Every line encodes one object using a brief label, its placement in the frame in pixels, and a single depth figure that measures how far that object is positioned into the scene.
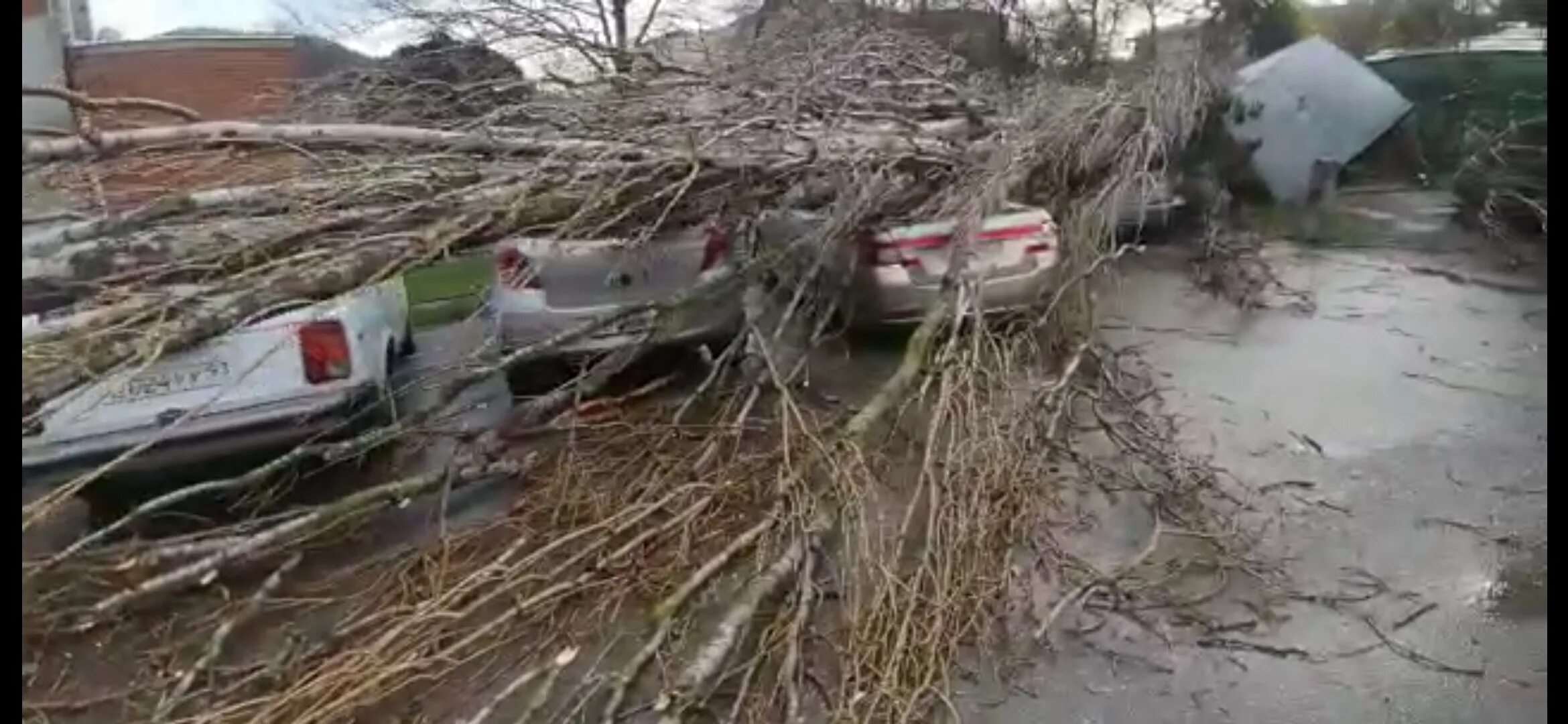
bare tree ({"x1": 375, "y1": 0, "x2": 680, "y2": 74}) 3.55
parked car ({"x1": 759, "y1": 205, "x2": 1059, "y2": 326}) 4.03
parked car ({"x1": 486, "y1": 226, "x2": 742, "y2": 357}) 3.43
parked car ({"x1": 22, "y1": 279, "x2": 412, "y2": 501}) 2.18
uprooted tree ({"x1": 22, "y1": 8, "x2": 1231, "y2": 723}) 2.31
